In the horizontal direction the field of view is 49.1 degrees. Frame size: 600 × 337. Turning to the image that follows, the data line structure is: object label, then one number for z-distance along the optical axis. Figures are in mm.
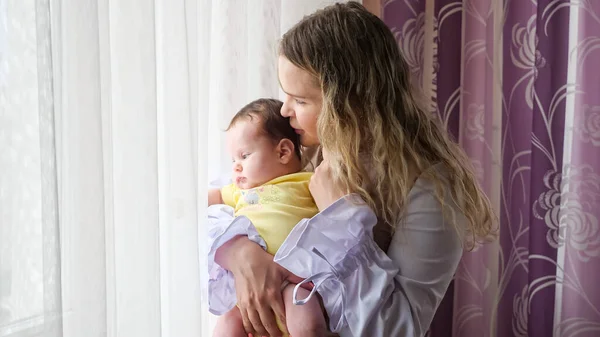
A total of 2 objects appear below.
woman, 1110
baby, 1171
